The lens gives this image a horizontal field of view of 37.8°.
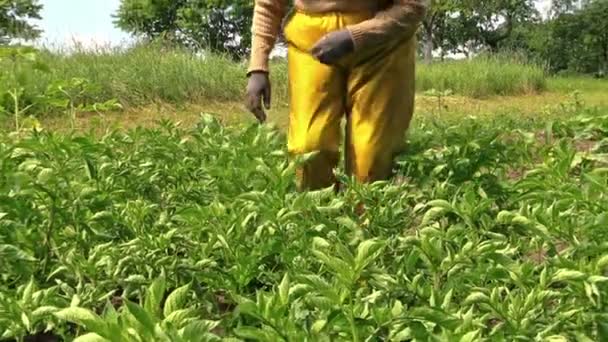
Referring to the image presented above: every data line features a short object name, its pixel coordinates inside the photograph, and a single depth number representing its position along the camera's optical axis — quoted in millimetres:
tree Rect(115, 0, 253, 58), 46000
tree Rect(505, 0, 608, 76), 53906
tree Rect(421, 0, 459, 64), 45469
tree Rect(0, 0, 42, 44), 28891
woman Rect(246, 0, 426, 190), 3549
